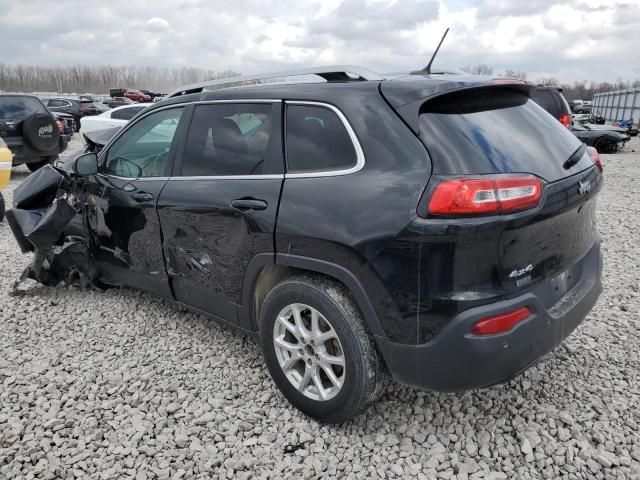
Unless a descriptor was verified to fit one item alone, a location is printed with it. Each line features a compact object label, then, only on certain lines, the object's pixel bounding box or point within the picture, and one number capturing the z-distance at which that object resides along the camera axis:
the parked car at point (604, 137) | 16.92
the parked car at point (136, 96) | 44.84
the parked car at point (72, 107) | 24.72
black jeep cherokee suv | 2.10
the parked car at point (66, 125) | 14.34
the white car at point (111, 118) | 12.57
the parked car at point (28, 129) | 10.23
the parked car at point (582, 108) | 49.06
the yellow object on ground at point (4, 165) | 6.98
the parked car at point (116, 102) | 32.19
